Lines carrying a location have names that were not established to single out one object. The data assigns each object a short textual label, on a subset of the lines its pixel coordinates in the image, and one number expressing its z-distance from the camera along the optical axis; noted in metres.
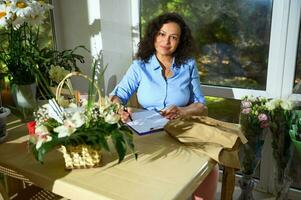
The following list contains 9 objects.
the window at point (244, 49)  1.88
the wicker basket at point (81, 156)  1.05
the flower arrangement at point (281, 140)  1.82
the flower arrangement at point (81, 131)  1.00
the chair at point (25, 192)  1.44
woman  1.84
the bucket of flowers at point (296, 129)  1.68
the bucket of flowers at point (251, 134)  1.84
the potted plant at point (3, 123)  1.32
